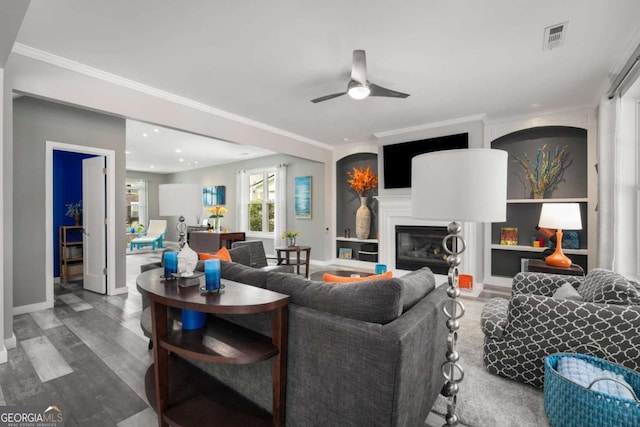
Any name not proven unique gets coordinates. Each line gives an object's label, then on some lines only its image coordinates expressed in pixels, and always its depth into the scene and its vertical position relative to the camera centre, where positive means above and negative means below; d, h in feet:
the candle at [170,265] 6.04 -1.12
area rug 5.69 -4.04
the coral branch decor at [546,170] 14.44 +2.04
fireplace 16.42 -2.17
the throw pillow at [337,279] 5.98 -1.41
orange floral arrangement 20.08 +2.04
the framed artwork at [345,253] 21.80 -3.15
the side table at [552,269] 10.65 -2.17
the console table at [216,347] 4.42 -2.17
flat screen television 15.47 +3.37
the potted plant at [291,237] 18.20 -1.64
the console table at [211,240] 18.33 -1.89
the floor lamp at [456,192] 4.26 +0.29
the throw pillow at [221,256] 9.08 -1.44
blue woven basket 4.52 -3.15
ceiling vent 7.82 +4.88
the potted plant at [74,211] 17.43 -0.03
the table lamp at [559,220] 10.45 -0.34
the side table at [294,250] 17.21 -2.41
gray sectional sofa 3.98 -2.12
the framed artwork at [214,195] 29.81 +1.60
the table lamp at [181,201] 7.41 +0.25
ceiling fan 8.98 +4.12
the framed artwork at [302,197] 23.02 +1.10
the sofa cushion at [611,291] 6.13 -1.73
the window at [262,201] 26.30 +0.88
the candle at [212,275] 4.99 -1.10
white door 13.94 -0.68
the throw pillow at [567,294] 6.82 -2.01
